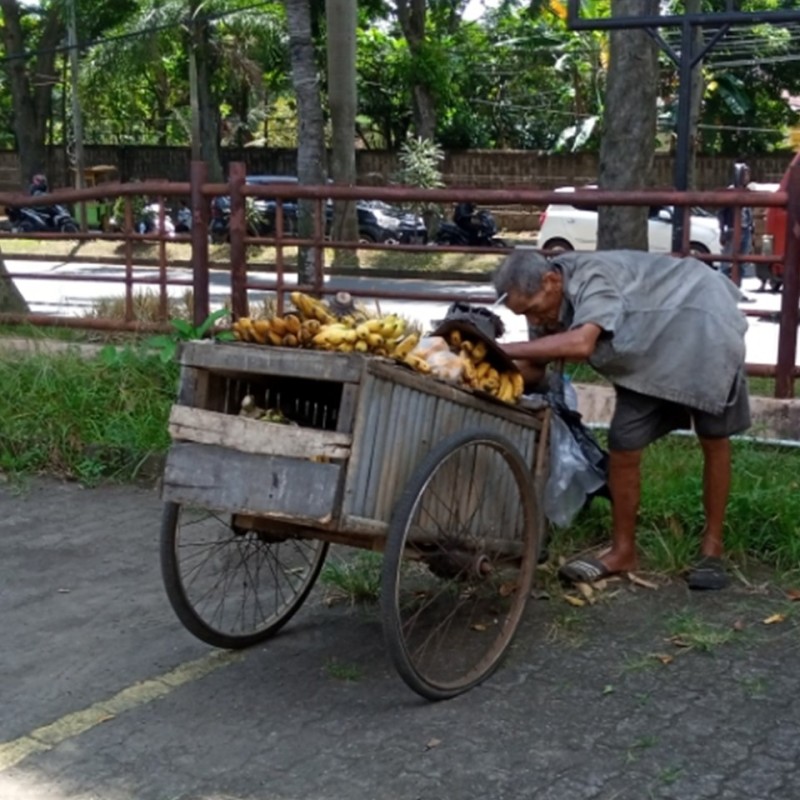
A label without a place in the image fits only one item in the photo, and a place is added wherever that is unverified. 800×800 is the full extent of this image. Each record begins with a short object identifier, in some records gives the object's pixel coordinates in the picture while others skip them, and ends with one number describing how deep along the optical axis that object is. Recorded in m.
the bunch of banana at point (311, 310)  4.68
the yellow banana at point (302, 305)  4.71
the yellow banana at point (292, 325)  4.50
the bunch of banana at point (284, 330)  4.49
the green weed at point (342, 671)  4.66
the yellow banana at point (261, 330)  4.52
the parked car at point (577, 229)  22.06
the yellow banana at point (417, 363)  4.38
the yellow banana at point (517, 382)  4.88
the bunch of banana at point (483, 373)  4.70
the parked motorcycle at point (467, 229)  25.21
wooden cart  4.12
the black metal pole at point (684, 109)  10.02
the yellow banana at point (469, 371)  4.66
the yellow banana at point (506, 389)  4.83
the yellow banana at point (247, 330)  4.56
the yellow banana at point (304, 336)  4.48
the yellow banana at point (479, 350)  4.78
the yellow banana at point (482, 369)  4.75
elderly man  4.89
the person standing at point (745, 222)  17.72
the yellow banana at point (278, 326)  4.50
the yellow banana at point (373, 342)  4.38
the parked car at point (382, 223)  26.48
